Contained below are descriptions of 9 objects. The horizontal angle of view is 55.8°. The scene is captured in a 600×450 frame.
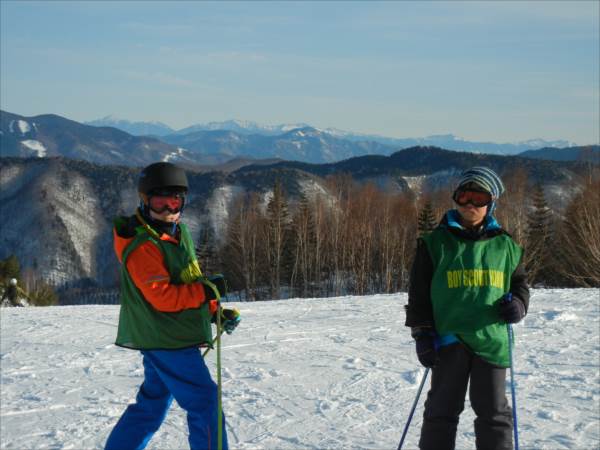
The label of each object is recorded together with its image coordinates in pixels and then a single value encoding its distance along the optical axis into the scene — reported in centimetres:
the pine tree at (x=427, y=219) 3500
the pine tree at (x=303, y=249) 4081
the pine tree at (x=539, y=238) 3372
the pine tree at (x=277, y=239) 4025
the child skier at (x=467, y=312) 306
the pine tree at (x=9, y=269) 3728
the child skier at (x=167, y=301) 297
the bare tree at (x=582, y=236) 2508
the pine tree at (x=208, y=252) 4000
